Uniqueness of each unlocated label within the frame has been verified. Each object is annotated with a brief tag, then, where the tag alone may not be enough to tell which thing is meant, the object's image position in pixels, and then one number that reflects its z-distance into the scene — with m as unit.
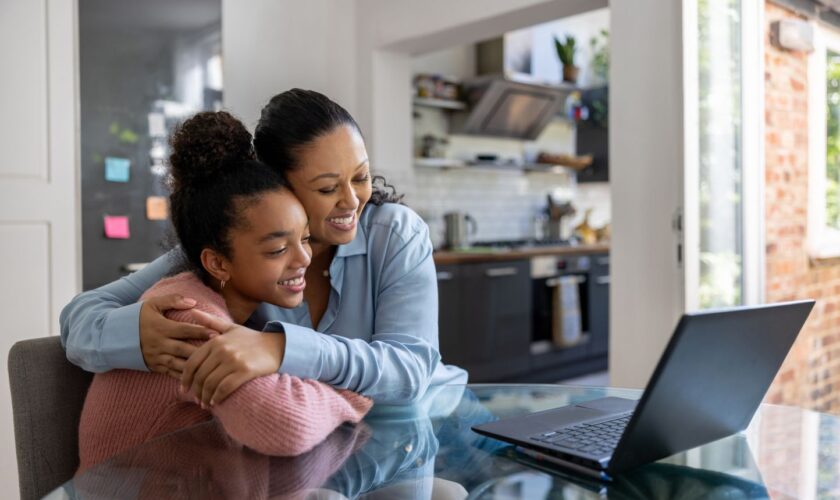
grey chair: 1.29
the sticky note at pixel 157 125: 3.53
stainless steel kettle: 5.64
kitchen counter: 4.86
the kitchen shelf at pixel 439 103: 5.54
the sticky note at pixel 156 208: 3.53
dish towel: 5.43
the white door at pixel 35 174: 3.05
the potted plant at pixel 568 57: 6.37
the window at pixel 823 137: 3.41
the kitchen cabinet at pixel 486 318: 4.85
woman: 1.19
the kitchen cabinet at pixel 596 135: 6.73
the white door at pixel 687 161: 2.97
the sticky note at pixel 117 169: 3.40
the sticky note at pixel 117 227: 3.40
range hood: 5.79
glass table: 0.97
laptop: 0.88
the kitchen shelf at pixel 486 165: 5.62
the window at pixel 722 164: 3.02
